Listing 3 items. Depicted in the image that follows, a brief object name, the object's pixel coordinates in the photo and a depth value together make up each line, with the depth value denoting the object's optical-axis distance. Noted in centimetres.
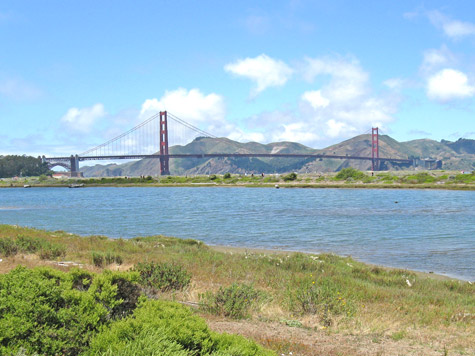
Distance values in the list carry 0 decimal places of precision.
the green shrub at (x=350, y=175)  9368
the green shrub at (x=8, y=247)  1229
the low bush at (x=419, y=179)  8288
